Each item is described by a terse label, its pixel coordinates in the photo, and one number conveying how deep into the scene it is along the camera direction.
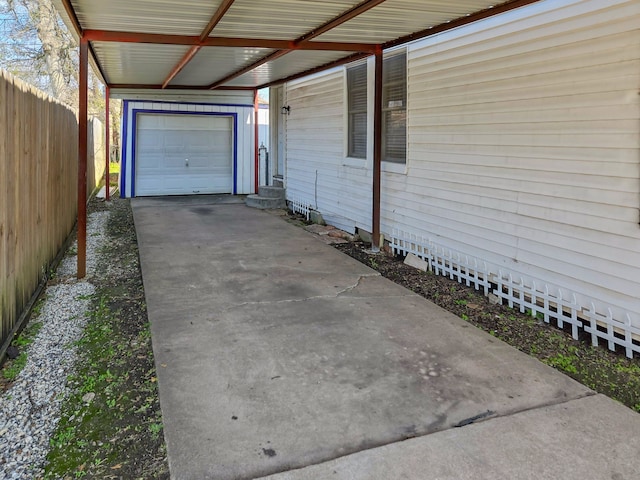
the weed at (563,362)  3.54
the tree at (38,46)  17.23
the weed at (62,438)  2.59
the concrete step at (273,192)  11.45
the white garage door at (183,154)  12.60
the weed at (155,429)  2.68
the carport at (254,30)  4.75
